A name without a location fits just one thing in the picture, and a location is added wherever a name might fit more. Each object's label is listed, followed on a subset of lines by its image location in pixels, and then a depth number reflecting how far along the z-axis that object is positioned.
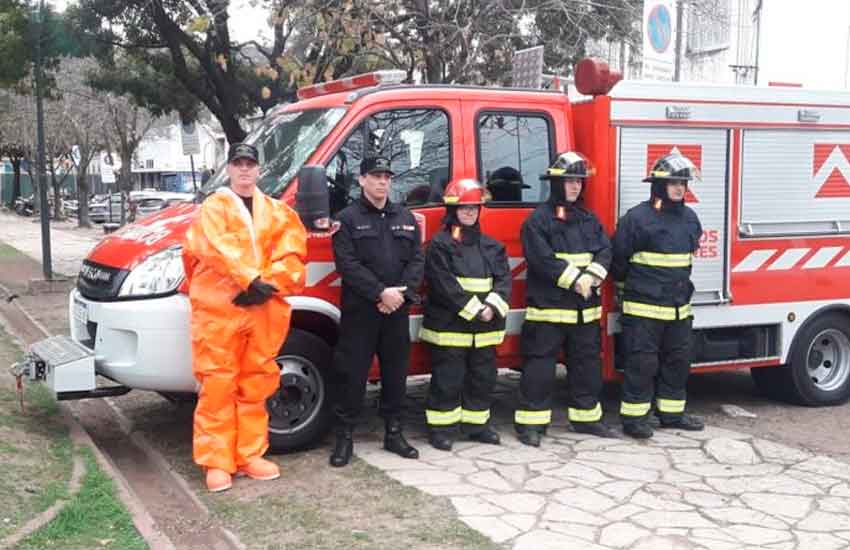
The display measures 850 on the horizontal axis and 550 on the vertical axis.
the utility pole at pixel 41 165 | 13.89
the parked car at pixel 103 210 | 41.41
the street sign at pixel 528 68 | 7.55
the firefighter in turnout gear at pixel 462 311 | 6.01
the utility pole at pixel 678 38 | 10.23
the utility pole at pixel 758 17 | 11.57
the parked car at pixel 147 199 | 35.00
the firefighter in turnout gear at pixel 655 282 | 6.50
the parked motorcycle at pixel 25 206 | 49.94
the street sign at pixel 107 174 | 32.41
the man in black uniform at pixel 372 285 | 5.72
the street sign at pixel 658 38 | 8.52
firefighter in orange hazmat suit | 5.27
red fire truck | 5.86
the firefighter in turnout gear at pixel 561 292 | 6.27
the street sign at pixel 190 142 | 14.84
